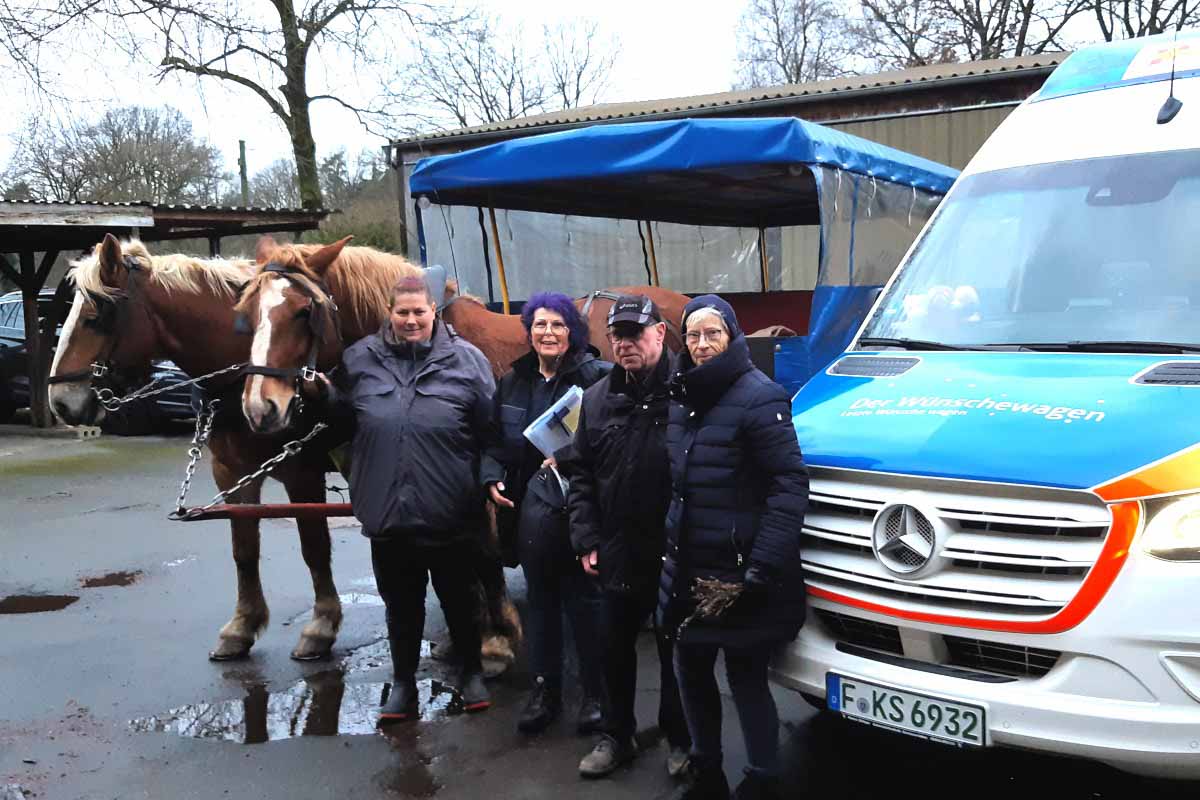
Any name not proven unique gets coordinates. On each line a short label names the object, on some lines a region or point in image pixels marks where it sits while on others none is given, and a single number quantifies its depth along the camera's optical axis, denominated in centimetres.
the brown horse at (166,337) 441
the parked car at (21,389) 1362
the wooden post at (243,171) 3516
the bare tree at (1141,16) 2762
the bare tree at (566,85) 4653
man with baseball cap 334
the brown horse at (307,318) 388
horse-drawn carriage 530
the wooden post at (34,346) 1365
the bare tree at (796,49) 4150
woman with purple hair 385
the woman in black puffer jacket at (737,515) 295
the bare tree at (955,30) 3141
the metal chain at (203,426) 447
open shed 1182
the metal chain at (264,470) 417
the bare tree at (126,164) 3097
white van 250
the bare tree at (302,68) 1970
